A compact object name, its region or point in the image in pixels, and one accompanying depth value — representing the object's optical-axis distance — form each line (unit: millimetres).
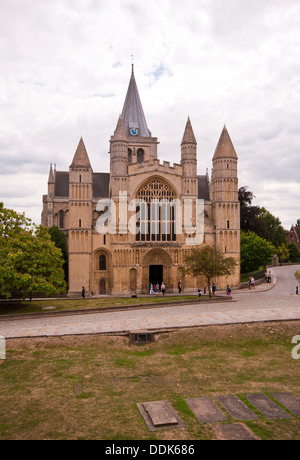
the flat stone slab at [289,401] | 12189
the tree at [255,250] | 52906
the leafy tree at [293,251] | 78375
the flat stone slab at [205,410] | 11388
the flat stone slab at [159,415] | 10891
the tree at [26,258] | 25812
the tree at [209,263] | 33844
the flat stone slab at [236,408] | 11633
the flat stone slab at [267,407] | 11742
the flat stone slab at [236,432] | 10250
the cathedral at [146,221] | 41500
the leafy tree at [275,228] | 84650
